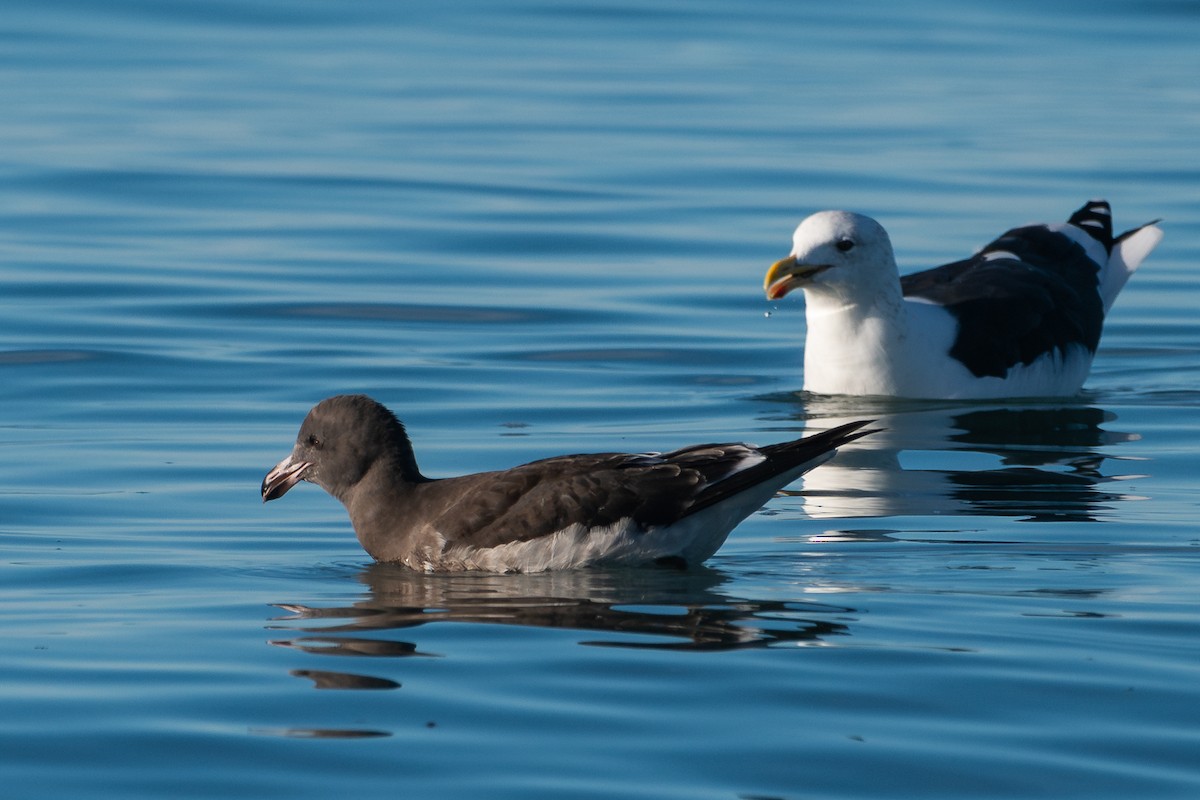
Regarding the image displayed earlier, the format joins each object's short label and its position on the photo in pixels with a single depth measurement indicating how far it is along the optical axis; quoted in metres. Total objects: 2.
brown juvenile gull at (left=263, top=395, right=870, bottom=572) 16.98
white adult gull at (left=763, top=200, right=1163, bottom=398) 25.59
